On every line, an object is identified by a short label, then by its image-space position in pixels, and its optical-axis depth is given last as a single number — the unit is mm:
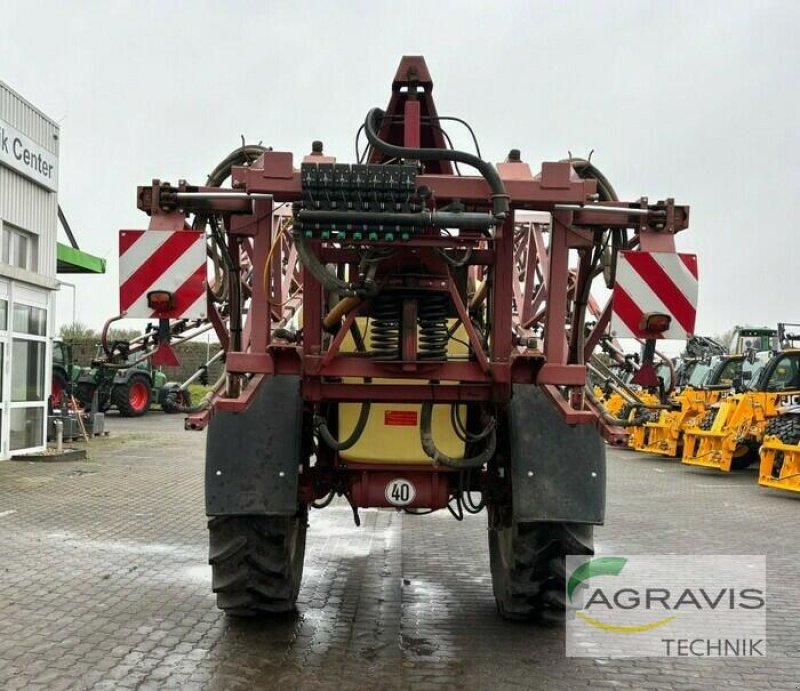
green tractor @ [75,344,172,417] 23875
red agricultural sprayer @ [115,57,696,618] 4168
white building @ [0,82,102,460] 14016
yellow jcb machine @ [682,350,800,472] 14672
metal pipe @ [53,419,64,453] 15367
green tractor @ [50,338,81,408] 21750
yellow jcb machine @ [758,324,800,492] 12141
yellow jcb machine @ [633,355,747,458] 17047
